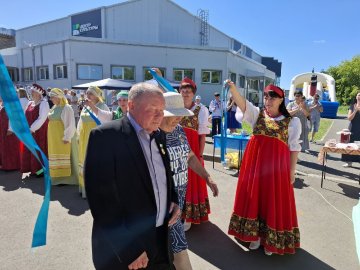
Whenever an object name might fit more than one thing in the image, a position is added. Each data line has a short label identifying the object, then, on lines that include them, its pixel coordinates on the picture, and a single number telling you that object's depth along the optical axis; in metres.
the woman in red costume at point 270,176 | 3.25
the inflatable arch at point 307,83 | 24.70
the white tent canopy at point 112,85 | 14.13
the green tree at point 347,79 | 46.38
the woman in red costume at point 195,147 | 3.88
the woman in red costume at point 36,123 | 6.08
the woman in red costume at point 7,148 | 6.99
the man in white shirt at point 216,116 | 12.10
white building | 21.52
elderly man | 1.63
